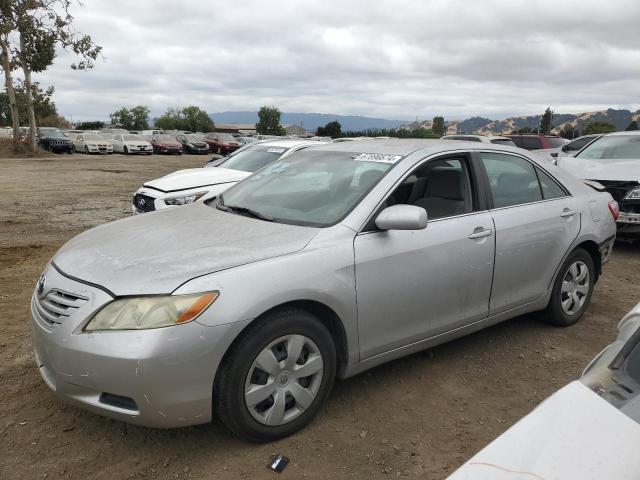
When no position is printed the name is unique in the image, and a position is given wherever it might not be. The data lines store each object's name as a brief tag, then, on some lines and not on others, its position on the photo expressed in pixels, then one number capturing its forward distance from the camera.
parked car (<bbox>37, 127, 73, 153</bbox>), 32.34
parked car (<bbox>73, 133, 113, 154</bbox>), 33.69
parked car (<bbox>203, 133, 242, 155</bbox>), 40.47
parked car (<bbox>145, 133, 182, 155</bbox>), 36.84
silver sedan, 2.49
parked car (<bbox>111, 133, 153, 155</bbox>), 34.97
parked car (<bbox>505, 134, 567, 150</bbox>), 17.11
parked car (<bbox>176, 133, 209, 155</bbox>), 39.00
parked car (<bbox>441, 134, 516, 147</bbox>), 15.50
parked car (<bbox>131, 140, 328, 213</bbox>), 7.22
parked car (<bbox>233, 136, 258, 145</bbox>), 42.13
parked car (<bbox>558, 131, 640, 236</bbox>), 7.18
